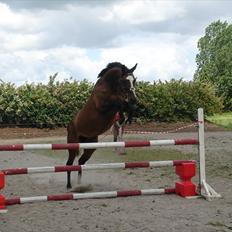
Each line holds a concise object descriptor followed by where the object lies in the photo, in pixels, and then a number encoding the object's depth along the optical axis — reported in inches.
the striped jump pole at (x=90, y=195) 334.0
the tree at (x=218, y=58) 2256.4
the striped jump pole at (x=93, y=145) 331.9
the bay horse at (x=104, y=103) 366.6
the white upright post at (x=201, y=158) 351.7
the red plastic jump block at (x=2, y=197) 319.0
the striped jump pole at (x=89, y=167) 330.6
